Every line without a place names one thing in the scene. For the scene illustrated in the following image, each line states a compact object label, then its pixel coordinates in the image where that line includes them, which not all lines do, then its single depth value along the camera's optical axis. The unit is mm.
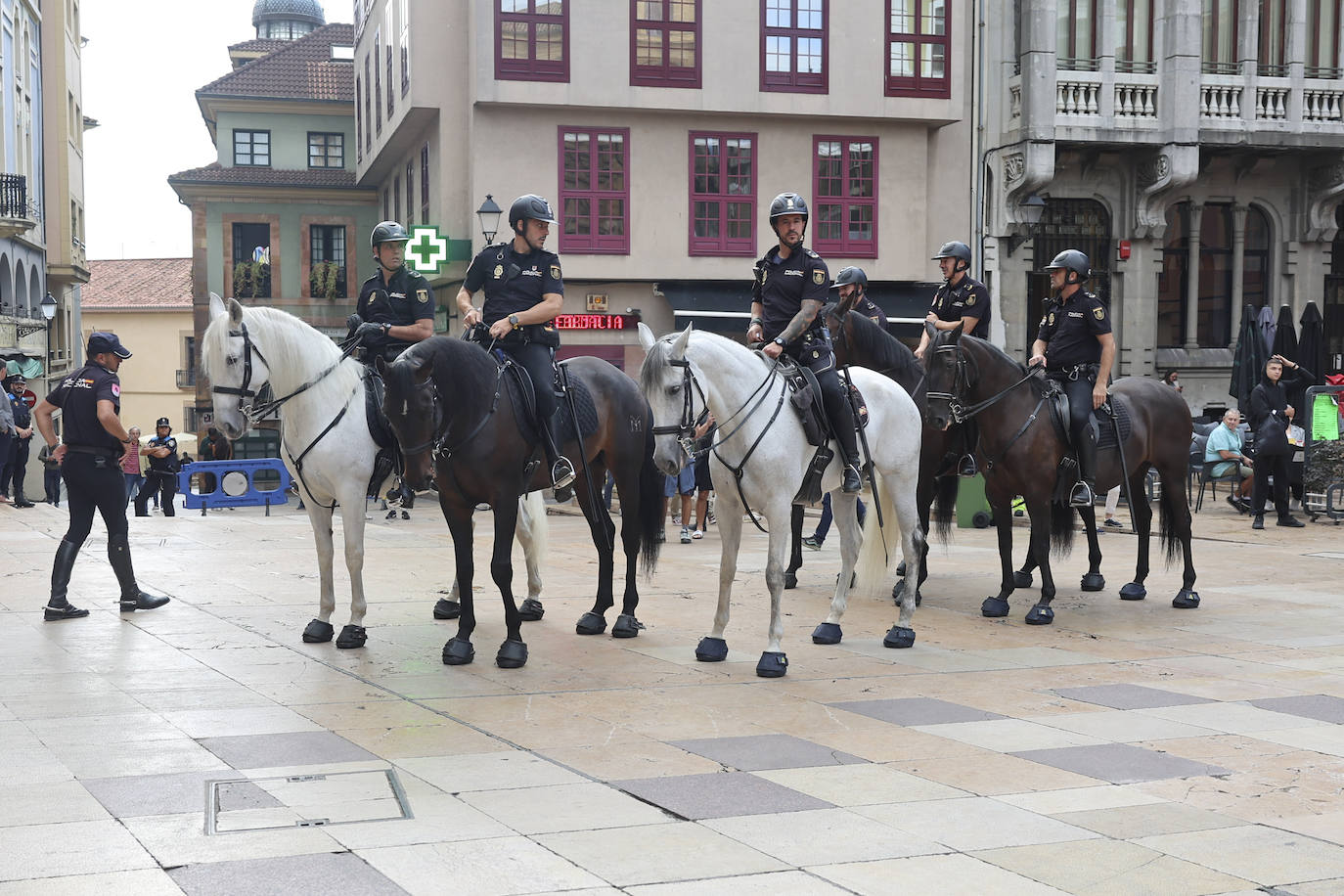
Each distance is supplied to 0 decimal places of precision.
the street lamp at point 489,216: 22278
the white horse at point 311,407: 8688
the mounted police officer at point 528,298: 8820
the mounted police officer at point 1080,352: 10680
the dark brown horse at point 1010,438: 10367
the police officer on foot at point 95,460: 10156
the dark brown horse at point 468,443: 8094
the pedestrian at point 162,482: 21531
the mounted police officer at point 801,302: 8891
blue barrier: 21672
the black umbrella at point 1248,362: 20812
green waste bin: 17766
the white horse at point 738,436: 7793
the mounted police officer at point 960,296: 11906
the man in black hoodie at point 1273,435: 17672
